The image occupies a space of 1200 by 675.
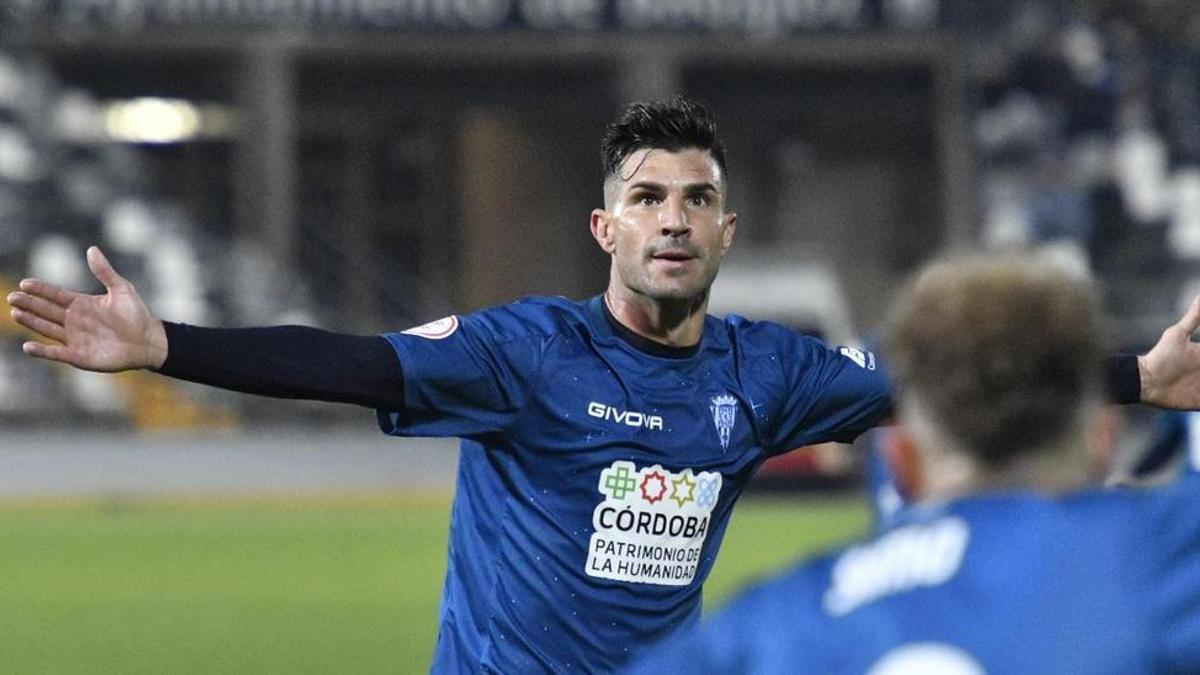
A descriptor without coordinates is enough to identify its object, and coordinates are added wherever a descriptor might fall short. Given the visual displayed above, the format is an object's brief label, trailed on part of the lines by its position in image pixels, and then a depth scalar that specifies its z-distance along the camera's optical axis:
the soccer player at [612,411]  9.57
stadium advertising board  52.94
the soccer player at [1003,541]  4.92
